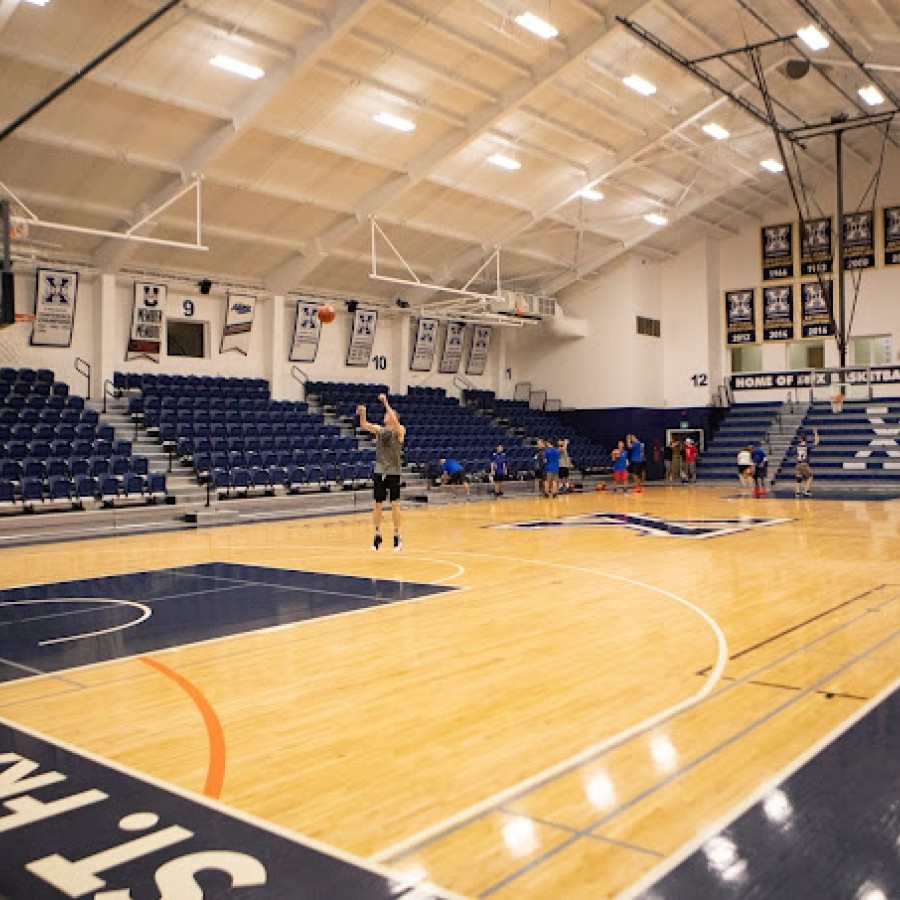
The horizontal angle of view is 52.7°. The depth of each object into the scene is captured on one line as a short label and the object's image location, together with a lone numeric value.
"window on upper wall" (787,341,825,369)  29.11
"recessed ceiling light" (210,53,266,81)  15.13
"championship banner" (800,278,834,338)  28.03
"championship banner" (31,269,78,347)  19.16
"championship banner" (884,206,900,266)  26.86
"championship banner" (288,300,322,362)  24.43
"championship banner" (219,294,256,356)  22.86
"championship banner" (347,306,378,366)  26.03
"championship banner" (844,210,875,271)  27.33
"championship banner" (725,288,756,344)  29.62
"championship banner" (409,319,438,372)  27.88
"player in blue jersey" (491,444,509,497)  22.00
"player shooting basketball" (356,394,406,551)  11.37
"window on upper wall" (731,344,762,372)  30.20
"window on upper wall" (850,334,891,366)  27.54
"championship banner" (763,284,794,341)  28.80
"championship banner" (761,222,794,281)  28.78
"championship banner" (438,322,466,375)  29.02
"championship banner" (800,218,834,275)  27.55
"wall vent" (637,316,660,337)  29.66
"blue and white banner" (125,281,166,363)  20.88
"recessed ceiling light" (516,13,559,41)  14.81
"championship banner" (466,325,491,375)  30.20
